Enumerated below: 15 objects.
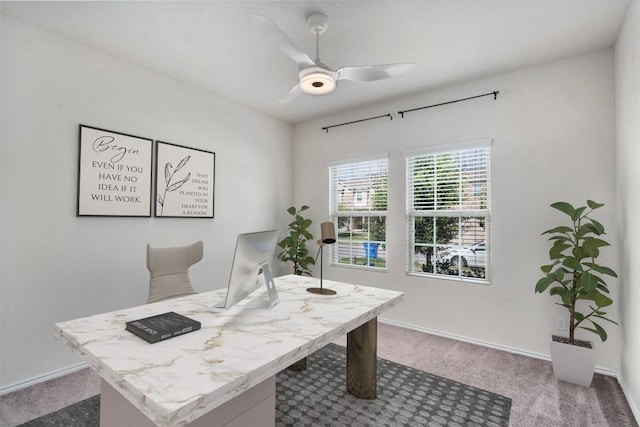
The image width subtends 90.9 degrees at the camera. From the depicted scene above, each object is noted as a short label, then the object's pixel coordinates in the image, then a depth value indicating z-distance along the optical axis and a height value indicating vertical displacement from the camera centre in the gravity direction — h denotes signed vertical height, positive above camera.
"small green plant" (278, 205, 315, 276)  4.38 -0.39
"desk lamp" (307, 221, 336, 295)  2.15 -0.13
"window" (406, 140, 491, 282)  3.34 +0.09
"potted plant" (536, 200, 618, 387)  2.37 -0.55
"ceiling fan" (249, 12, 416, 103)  2.00 +1.01
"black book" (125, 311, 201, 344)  1.31 -0.49
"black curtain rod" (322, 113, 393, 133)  3.92 +1.29
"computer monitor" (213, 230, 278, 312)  1.58 -0.28
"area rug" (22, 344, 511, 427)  1.98 -1.28
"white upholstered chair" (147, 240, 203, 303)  2.53 -0.45
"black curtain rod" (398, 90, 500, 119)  3.20 +1.29
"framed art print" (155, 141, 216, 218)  3.25 +0.38
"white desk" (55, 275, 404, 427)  0.93 -0.52
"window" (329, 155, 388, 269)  4.07 +0.09
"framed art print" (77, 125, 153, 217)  2.70 +0.38
